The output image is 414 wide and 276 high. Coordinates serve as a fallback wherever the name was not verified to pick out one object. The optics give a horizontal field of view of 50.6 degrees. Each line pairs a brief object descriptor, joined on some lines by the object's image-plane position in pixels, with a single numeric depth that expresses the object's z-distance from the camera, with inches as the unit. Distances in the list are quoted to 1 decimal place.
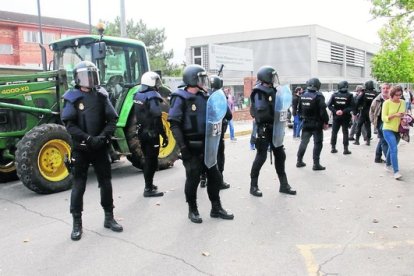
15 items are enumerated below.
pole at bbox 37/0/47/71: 332.2
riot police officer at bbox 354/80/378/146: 472.4
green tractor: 266.1
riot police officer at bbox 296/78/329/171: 345.7
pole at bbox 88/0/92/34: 443.0
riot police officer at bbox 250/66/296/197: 257.8
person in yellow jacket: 304.8
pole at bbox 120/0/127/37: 568.1
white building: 1768.0
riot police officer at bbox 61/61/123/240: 191.2
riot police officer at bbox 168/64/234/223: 203.3
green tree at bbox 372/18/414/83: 1767.5
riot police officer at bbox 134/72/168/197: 260.7
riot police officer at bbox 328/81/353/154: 416.4
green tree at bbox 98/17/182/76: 2023.9
